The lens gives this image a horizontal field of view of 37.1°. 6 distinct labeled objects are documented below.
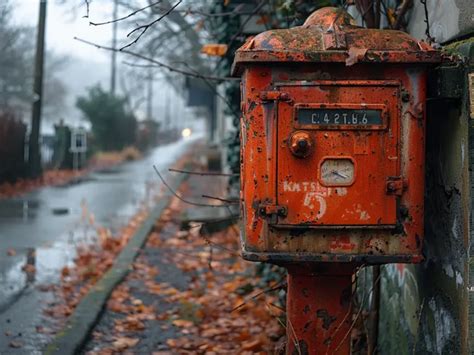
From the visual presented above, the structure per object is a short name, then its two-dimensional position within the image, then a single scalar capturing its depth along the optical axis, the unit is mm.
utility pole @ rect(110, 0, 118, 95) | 39697
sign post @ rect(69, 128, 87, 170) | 23223
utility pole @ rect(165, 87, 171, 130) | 84188
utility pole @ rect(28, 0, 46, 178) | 18109
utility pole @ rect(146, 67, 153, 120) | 62416
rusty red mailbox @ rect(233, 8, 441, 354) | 3059
